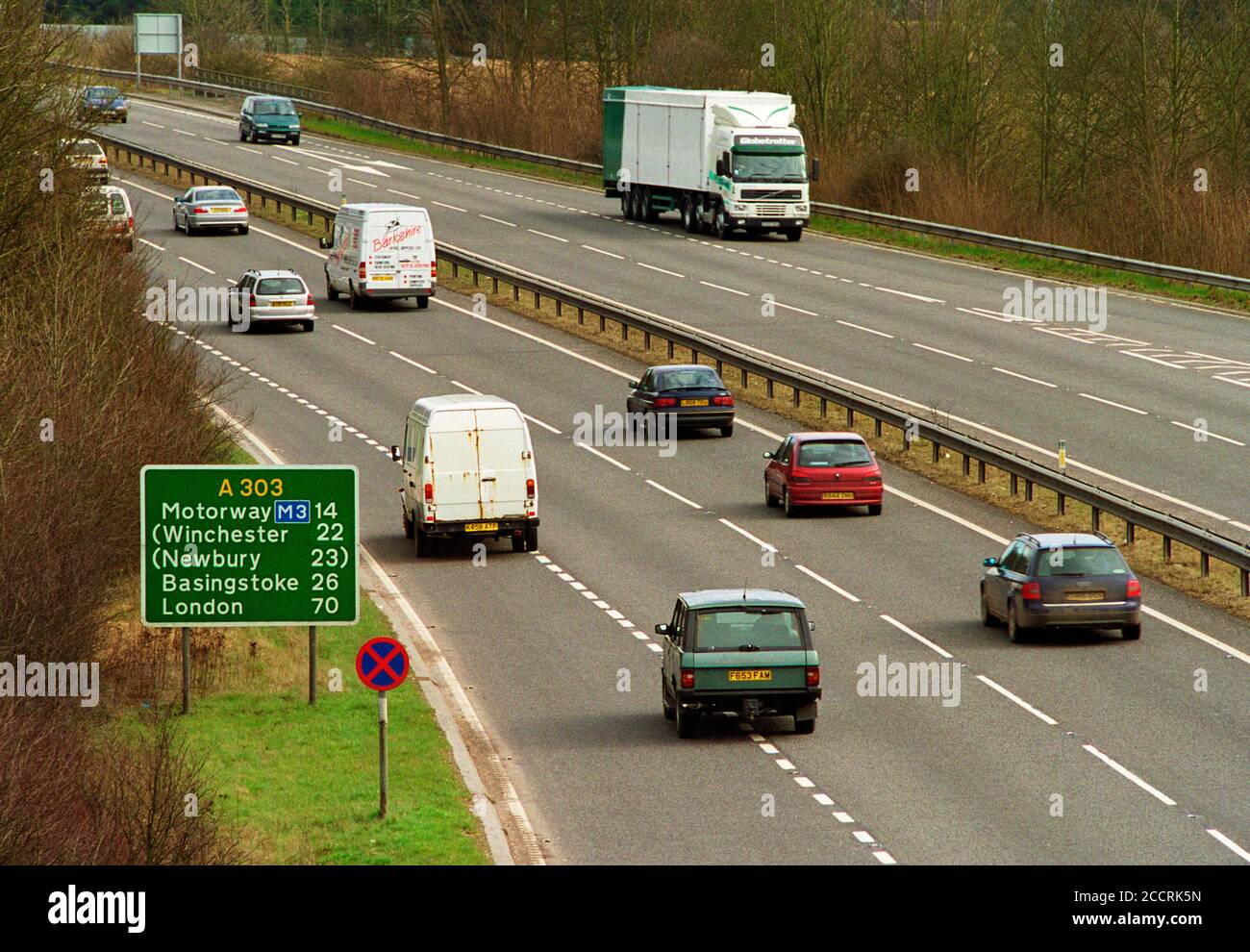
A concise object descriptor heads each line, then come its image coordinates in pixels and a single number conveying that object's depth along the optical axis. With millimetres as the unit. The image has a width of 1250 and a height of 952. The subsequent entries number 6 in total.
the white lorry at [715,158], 64375
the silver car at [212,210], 66000
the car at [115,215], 39938
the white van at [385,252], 53875
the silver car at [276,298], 51719
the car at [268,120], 91312
